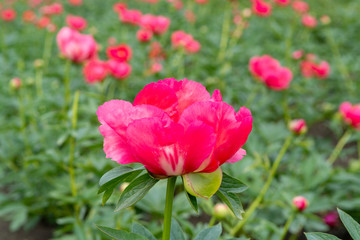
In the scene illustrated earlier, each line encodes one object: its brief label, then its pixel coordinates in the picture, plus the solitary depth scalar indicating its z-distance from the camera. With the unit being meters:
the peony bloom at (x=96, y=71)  1.53
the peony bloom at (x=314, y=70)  2.08
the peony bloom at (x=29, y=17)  3.08
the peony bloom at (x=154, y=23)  1.94
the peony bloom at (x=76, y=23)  2.04
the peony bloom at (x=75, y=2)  3.50
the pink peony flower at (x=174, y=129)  0.38
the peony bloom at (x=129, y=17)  2.07
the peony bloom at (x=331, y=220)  1.32
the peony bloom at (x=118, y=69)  1.53
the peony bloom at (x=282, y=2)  2.57
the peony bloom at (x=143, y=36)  1.83
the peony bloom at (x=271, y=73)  1.59
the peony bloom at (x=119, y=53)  1.60
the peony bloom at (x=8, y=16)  2.89
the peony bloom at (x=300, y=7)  2.96
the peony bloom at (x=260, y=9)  2.24
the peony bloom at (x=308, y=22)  2.63
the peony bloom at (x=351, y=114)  1.36
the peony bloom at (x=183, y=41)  1.89
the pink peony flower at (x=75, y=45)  1.33
